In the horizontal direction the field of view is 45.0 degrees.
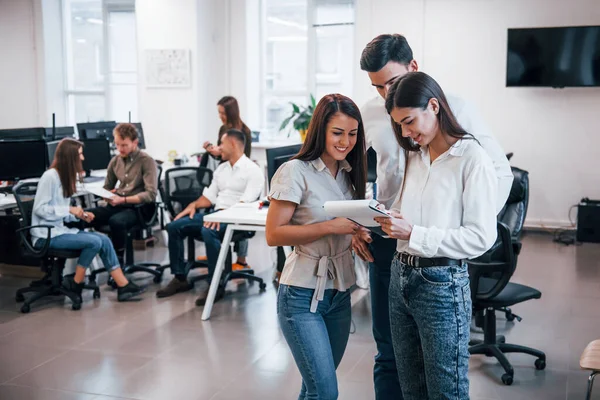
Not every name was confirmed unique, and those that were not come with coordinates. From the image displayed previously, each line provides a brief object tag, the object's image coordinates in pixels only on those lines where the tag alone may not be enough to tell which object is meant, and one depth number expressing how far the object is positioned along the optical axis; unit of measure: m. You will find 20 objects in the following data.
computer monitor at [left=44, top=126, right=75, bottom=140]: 7.86
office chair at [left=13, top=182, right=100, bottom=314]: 5.21
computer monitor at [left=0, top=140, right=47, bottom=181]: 6.25
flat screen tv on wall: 7.65
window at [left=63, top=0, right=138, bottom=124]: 10.54
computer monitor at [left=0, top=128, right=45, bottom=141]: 7.43
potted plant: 8.41
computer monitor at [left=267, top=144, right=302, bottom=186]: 5.14
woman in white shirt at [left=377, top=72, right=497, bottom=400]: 2.04
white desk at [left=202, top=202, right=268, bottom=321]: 4.94
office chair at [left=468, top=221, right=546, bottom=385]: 3.85
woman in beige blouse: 2.36
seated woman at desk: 5.24
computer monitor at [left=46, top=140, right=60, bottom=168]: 6.48
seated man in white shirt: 5.68
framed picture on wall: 8.94
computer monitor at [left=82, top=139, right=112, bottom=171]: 7.18
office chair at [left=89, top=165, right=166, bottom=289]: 6.05
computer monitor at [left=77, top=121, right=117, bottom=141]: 8.07
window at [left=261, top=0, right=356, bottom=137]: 9.36
